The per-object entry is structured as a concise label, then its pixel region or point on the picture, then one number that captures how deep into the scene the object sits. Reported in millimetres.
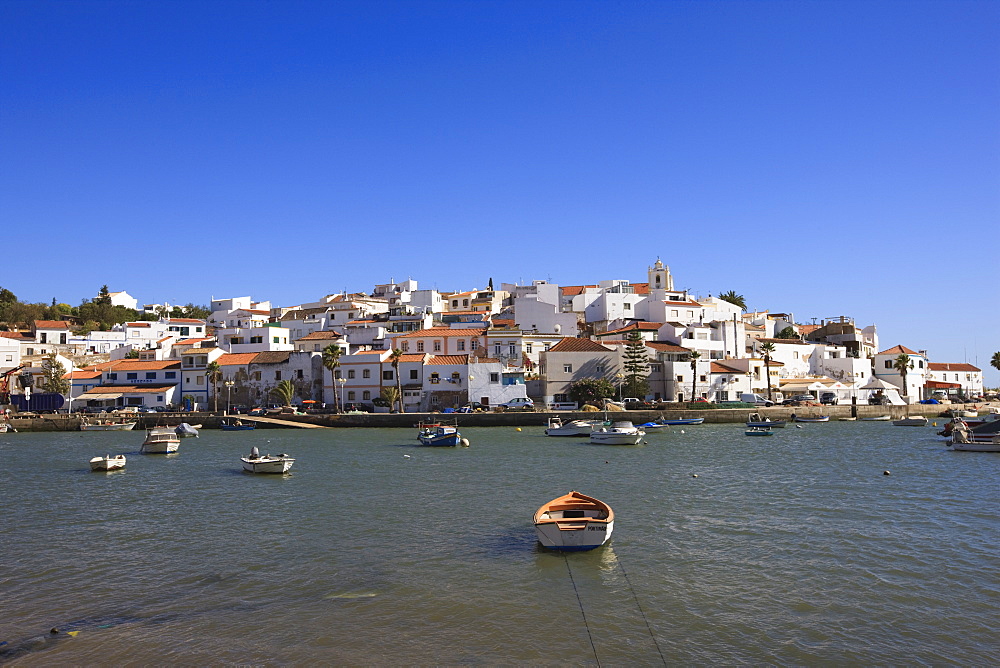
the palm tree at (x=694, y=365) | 75375
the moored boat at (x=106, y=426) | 68562
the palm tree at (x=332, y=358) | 72750
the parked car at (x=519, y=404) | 70144
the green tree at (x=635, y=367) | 75125
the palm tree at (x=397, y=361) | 72625
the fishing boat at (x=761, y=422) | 58438
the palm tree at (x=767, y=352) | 81206
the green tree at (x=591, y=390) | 71875
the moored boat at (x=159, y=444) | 47344
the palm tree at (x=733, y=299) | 121000
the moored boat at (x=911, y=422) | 63647
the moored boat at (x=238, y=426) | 67188
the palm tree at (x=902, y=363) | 87375
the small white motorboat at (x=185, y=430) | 61344
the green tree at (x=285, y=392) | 76625
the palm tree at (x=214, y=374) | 79375
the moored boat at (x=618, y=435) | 48219
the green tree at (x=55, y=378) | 80938
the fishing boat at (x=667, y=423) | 60825
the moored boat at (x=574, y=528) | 18656
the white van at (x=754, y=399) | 76438
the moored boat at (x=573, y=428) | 54844
